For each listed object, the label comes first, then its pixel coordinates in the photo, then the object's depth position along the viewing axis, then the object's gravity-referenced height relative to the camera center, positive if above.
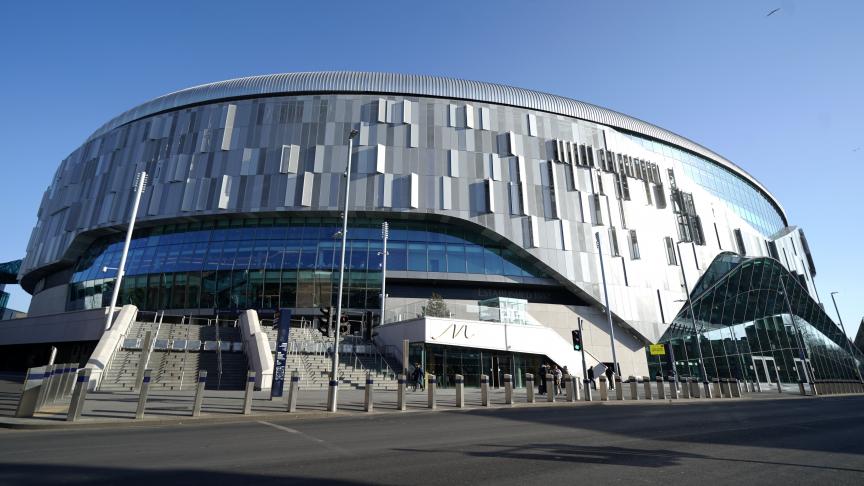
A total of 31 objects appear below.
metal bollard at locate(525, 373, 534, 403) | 18.53 -0.52
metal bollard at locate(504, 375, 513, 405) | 17.27 -0.52
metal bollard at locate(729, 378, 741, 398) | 26.47 -0.66
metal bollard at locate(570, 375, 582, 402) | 20.18 -0.58
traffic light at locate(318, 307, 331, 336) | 16.42 +2.07
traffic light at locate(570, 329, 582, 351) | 22.55 +1.90
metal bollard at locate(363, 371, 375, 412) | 14.38 -0.72
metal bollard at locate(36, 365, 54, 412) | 12.41 -0.25
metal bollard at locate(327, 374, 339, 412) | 13.98 -0.60
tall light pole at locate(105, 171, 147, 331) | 26.20 +8.39
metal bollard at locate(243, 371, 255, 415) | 12.84 -0.57
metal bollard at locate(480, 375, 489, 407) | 16.91 -0.47
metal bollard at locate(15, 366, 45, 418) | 11.55 -0.44
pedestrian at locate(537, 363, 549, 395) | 29.86 +0.28
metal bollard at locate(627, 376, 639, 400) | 21.25 -0.51
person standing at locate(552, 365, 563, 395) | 24.71 +0.02
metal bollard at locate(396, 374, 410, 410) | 15.11 -0.58
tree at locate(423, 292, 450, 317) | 30.66 +4.92
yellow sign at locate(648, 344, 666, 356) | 31.48 +2.01
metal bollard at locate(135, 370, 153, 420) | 11.18 -0.54
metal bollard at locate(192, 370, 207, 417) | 12.00 -0.58
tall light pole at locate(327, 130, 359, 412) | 14.02 +0.81
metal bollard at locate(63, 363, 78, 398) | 15.02 +0.05
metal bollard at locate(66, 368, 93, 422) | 10.71 -0.50
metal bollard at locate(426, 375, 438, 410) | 15.72 -0.54
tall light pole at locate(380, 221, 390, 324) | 37.45 +10.80
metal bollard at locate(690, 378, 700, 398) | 25.04 -0.65
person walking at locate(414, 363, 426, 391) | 25.84 -0.04
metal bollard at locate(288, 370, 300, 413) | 13.46 -0.51
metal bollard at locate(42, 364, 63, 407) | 13.19 -0.21
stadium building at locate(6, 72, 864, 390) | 40.81 +15.40
